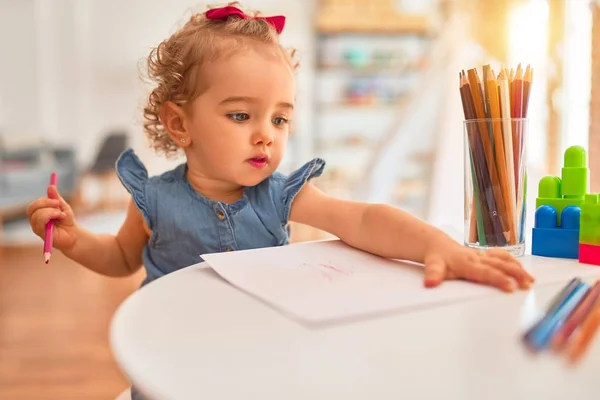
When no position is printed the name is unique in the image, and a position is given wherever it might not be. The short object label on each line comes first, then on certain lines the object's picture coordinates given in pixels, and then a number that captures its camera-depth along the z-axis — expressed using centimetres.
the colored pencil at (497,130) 65
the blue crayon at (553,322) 37
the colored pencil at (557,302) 39
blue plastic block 65
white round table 31
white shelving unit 521
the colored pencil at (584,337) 35
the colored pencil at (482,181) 66
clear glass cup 66
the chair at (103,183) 537
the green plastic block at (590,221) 60
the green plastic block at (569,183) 67
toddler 74
